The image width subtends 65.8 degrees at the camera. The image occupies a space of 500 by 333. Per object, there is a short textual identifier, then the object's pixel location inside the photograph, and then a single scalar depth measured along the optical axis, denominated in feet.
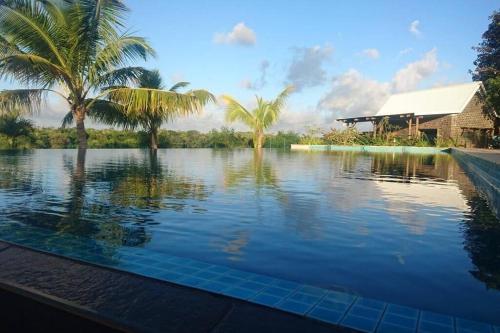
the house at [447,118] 85.30
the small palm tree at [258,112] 95.09
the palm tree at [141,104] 44.09
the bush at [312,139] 106.87
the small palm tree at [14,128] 69.77
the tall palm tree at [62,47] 38.55
